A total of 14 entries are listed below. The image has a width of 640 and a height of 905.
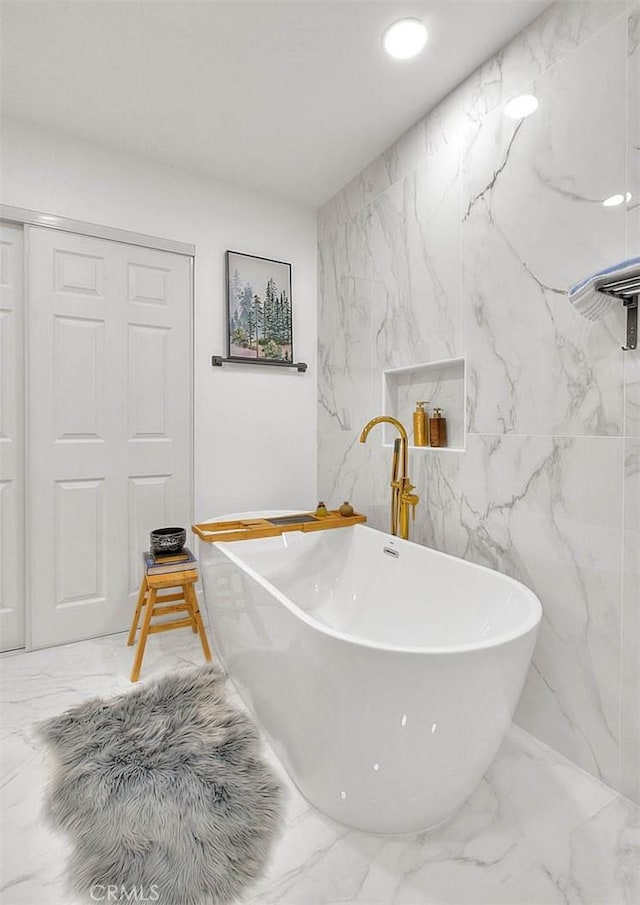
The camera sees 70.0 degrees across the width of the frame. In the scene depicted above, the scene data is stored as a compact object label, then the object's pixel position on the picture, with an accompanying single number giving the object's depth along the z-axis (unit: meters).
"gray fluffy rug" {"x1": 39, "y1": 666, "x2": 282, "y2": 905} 1.11
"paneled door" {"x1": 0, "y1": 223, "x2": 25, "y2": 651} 2.22
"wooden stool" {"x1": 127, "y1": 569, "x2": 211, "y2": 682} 2.07
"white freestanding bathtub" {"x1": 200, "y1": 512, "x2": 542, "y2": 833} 1.05
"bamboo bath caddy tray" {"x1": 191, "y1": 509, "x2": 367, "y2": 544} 2.14
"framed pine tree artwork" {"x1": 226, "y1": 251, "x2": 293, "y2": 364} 2.72
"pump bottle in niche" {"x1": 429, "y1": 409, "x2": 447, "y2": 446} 2.05
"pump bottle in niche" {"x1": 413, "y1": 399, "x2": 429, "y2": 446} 2.10
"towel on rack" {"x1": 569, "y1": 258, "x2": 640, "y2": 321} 1.22
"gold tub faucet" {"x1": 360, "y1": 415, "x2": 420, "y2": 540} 2.13
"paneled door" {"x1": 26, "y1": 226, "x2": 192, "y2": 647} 2.27
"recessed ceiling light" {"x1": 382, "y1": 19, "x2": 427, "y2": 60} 1.67
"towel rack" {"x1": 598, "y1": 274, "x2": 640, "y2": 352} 1.26
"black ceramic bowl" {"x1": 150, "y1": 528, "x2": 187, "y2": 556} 2.25
